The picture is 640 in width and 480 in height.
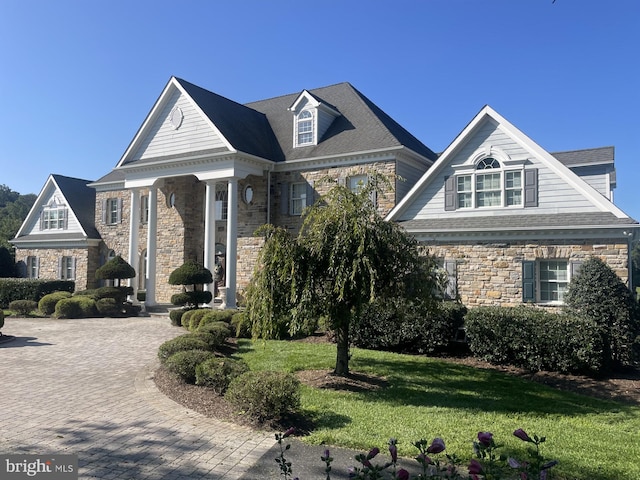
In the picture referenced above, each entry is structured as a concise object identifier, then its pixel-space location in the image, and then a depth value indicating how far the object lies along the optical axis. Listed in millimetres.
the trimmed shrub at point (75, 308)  21672
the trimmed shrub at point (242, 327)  15172
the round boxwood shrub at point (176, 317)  18812
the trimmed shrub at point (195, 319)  16688
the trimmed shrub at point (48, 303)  22688
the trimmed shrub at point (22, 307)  23156
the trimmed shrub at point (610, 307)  11664
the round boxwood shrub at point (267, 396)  6922
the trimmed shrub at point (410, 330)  13086
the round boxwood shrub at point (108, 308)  22062
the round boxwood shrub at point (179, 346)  10656
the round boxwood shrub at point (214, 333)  12323
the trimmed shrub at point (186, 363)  9211
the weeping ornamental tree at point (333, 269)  8859
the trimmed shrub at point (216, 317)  16062
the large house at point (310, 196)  14922
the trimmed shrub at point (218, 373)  8586
